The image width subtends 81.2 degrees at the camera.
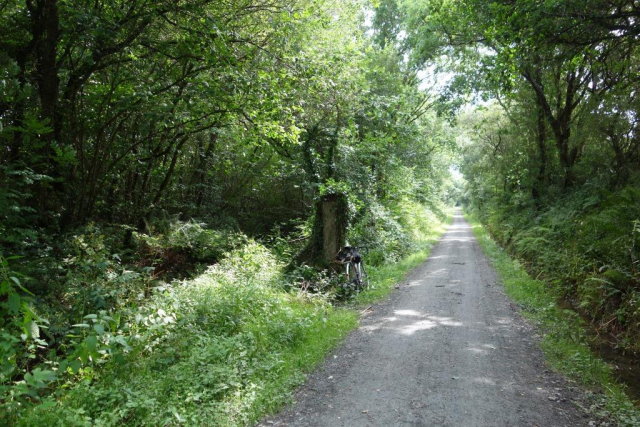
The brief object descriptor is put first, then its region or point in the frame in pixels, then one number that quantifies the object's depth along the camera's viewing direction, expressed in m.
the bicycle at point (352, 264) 9.89
